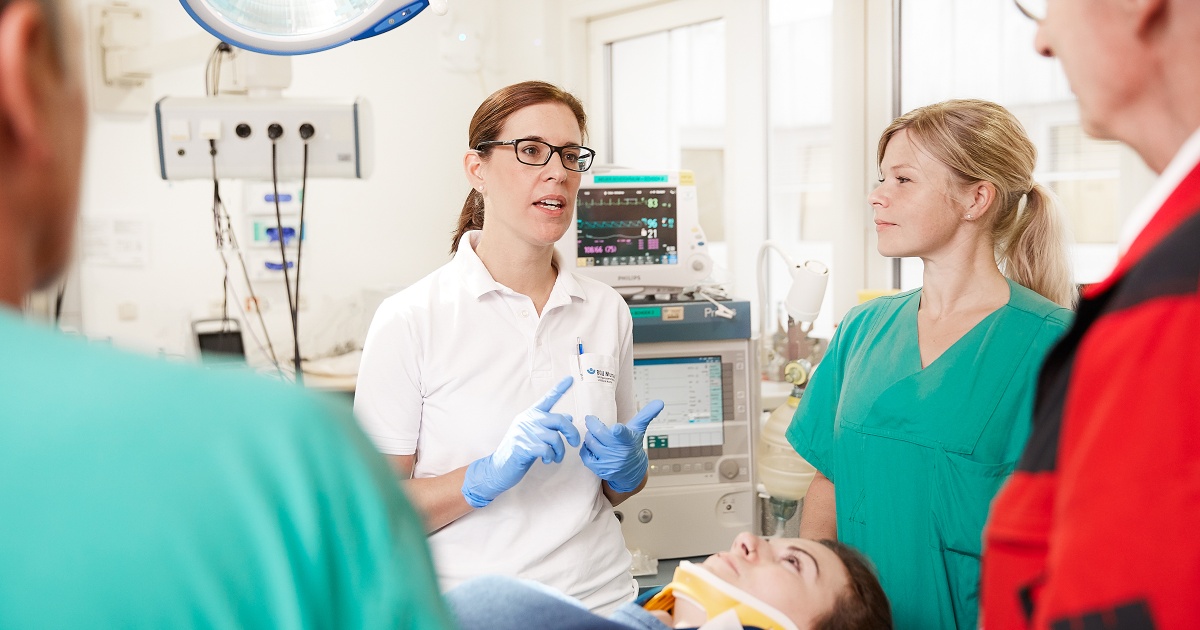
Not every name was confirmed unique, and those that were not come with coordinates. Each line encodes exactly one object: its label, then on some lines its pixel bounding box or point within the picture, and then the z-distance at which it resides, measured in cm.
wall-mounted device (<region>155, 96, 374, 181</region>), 229
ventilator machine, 231
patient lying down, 127
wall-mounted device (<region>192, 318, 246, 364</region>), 326
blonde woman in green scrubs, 155
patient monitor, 237
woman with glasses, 159
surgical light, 155
